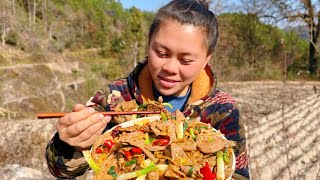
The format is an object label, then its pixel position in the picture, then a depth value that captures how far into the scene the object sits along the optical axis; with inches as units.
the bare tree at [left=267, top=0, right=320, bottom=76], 557.0
